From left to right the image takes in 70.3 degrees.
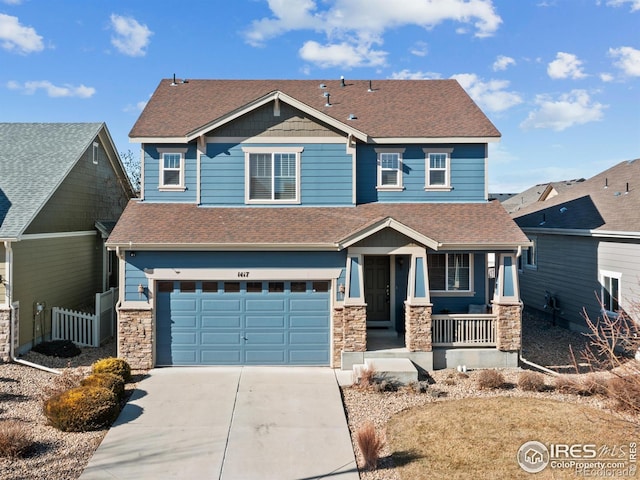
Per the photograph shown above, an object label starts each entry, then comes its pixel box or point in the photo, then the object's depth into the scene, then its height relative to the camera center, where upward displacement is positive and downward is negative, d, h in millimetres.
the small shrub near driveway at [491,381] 10922 -3357
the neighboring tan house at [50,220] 12516 +710
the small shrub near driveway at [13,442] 7438 -3325
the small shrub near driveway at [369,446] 7426 -3375
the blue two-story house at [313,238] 12320 +89
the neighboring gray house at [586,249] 14151 -273
